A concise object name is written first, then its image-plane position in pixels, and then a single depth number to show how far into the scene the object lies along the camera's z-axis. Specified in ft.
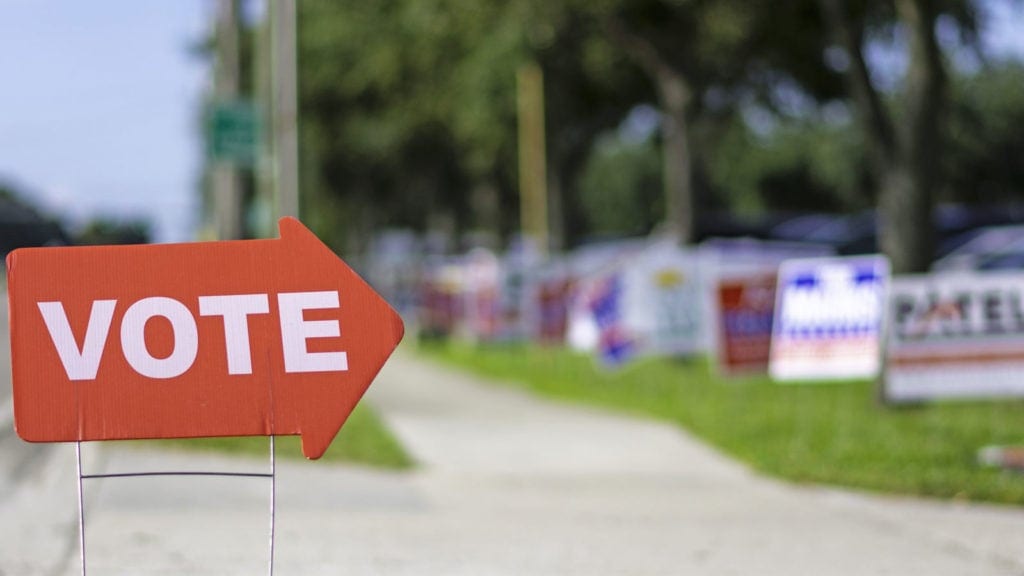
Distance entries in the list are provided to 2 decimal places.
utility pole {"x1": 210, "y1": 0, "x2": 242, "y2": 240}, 68.08
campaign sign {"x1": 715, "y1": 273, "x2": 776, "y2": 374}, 58.23
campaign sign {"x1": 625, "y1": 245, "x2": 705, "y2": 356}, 70.90
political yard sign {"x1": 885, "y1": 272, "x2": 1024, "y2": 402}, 44.32
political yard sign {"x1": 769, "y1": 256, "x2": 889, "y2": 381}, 52.34
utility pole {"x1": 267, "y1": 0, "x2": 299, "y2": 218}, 57.72
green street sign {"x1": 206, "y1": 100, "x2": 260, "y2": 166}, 57.77
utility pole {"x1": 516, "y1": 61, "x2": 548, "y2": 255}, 112.78
